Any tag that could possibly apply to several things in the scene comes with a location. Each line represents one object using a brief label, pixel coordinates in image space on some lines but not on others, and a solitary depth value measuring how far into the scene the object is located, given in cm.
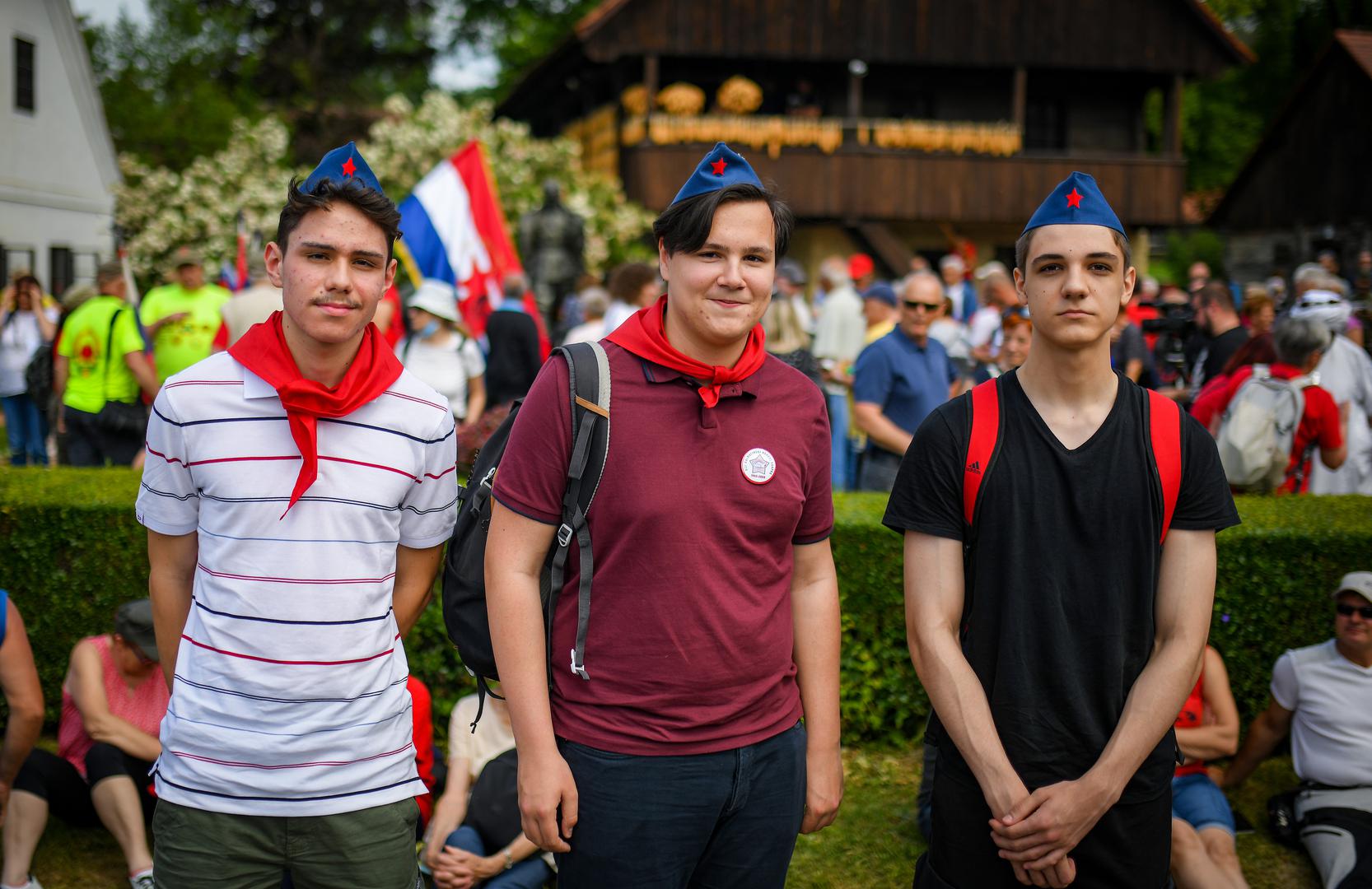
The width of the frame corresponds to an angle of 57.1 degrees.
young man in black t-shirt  274
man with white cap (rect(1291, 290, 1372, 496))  755
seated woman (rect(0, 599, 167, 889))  452
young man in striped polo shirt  264
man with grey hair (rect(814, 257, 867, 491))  1034
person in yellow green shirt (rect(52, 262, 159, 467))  925
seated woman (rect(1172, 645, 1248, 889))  454
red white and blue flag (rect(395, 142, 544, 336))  1199
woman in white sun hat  855
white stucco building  2414
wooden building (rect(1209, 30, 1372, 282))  2816
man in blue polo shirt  664
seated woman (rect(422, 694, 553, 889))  443
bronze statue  1662
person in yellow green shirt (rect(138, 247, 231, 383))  970
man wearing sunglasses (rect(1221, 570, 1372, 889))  481
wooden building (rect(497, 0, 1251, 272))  2370
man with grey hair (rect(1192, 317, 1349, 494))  669
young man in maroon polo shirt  253
